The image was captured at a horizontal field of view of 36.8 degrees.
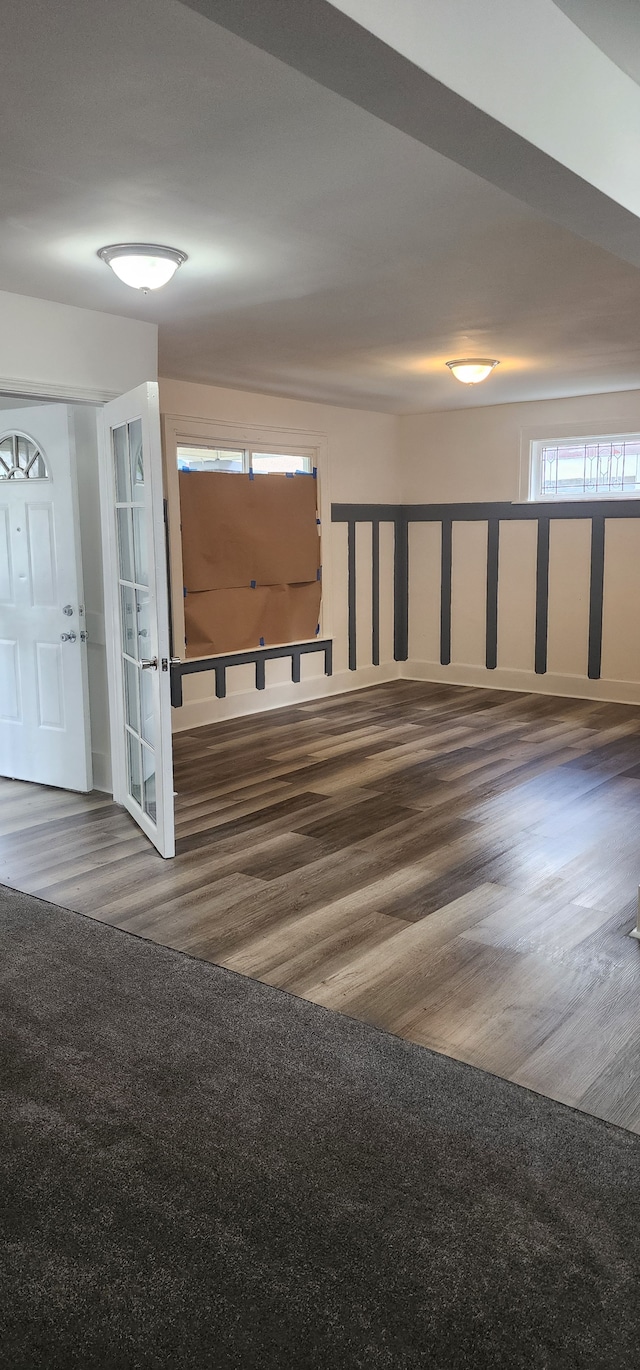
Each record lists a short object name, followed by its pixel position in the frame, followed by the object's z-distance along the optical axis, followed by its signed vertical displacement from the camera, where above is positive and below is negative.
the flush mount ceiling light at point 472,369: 5.71 +0.98
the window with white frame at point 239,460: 6.77 +0.57
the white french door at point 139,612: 3.98 -0.33
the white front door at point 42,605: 4.98 -0.35
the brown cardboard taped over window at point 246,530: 6.79 +0.05
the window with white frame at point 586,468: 7.60 +0.51
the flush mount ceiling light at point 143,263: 3.48 +1.00
